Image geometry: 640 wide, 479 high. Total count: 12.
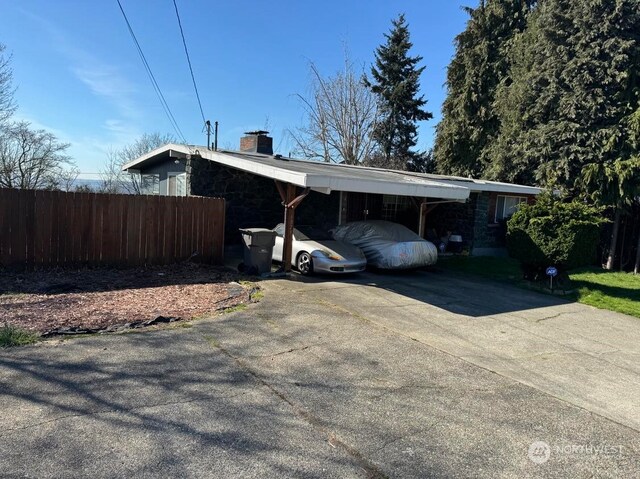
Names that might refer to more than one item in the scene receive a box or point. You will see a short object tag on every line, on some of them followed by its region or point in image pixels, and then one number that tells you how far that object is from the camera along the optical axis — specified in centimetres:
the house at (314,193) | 913
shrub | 952
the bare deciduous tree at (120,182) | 2552
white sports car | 959
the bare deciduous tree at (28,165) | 1884
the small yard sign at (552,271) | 970
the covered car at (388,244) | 1053
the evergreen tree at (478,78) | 2070
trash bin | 934
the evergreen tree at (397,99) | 2797
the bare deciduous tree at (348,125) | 2850
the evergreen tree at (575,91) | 1460
